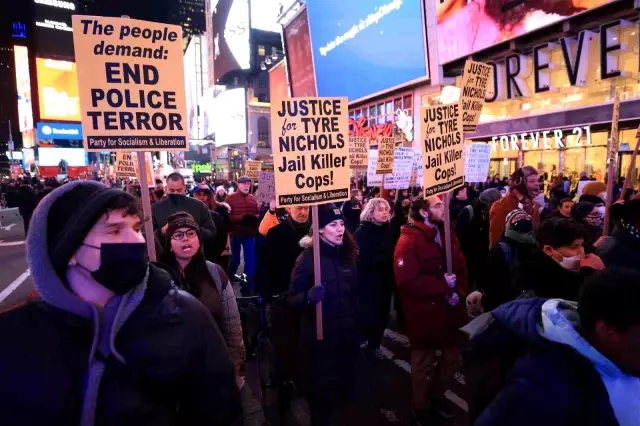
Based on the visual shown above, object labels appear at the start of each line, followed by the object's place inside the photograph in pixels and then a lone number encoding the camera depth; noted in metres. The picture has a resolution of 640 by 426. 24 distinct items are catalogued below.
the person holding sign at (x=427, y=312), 3.80
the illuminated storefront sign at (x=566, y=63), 15.15
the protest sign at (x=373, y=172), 10.29
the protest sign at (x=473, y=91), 5.74
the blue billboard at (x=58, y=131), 50.66
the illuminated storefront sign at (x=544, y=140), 17.44
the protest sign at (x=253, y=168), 12.17
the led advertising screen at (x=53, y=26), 57.22
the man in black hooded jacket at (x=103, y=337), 1.25
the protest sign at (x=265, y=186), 8.23
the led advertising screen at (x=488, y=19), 16.78
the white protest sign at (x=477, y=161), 8.68
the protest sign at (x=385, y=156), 8.28
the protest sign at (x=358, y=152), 10.20
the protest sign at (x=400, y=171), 8.80
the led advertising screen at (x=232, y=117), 64.94
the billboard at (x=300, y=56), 33.53
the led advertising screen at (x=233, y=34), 74.38
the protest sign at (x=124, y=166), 8.64
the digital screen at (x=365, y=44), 21.91
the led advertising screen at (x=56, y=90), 49.50
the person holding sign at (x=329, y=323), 3.44
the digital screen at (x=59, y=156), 52.09
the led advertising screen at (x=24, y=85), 54.34
